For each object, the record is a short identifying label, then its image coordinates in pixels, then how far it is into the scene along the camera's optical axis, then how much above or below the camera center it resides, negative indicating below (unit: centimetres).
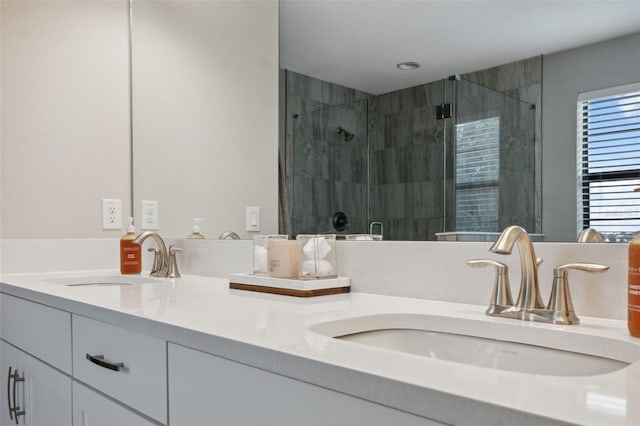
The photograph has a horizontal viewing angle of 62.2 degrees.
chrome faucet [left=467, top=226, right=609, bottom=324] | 89 -14
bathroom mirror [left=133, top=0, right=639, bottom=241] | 98 +31
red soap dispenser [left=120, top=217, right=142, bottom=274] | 191 -16
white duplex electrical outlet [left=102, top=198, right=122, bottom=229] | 203 -2
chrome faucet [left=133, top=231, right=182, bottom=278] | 181 -18
